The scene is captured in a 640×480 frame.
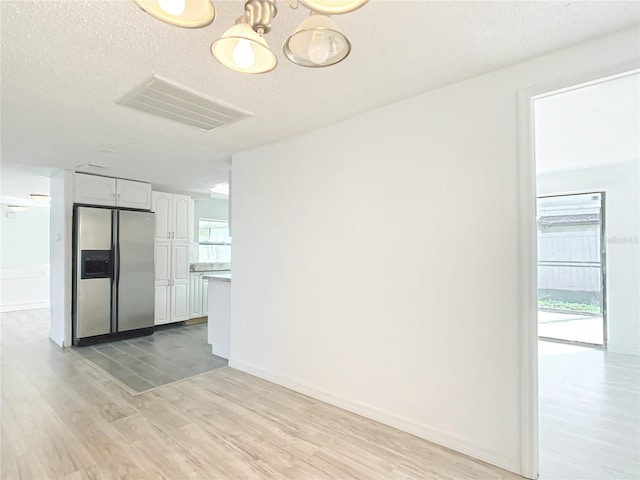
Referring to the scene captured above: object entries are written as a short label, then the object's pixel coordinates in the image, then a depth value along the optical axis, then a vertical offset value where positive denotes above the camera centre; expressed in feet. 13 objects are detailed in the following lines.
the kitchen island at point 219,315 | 13.26 -2.94
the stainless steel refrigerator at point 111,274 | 14.82 -1.47
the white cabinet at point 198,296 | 19.67 -3.18
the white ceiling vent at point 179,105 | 7.19 +3.37
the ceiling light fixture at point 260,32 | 3.22 +2.32
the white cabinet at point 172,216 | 18.29 +1.62
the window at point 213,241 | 23.25 +0.18
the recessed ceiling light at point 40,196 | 20.23 +2.99
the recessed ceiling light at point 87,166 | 13.65 +3.31
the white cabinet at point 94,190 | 14.97 +2.55
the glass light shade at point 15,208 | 23.52 +2.59
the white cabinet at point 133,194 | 16.39 +2.55
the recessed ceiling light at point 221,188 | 18.39 +3.26
